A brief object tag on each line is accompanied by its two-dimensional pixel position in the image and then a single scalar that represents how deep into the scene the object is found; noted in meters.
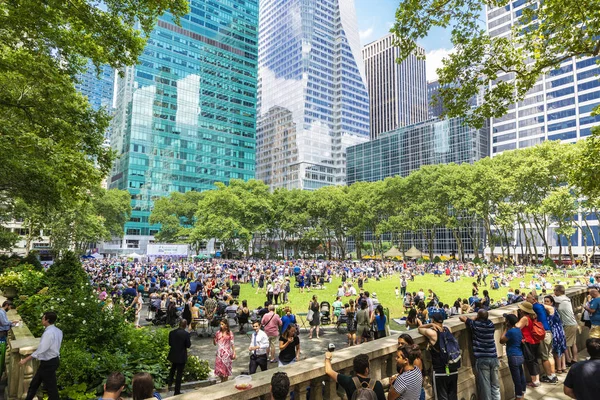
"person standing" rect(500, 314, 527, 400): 5.83
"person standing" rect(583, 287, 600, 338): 7.25
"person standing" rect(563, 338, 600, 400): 3.60
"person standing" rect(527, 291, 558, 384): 6.78
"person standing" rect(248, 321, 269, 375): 8.01
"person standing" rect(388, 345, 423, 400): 3.98
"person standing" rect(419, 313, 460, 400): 5.01
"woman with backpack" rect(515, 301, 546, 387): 6.43
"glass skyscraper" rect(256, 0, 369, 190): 121.56
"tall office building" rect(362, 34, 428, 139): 168.00
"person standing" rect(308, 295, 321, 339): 12.93
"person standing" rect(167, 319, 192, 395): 6.96
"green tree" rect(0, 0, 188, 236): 8.31
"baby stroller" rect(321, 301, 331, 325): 15.25
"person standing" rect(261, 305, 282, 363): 9.79
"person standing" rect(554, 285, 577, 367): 7.61
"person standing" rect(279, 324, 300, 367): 7.45
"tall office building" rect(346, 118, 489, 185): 85.69
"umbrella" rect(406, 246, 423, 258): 46.51
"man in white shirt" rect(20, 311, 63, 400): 5.49
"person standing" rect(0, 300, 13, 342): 7.61
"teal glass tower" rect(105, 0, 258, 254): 88.25
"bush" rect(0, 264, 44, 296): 13.34
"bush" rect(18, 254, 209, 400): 5.99
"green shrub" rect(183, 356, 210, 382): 7.86
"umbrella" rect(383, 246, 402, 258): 46.95
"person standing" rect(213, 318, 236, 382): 7.76
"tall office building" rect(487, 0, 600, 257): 72.88
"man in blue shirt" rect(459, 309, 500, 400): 5.50
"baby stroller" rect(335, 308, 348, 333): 13.98
